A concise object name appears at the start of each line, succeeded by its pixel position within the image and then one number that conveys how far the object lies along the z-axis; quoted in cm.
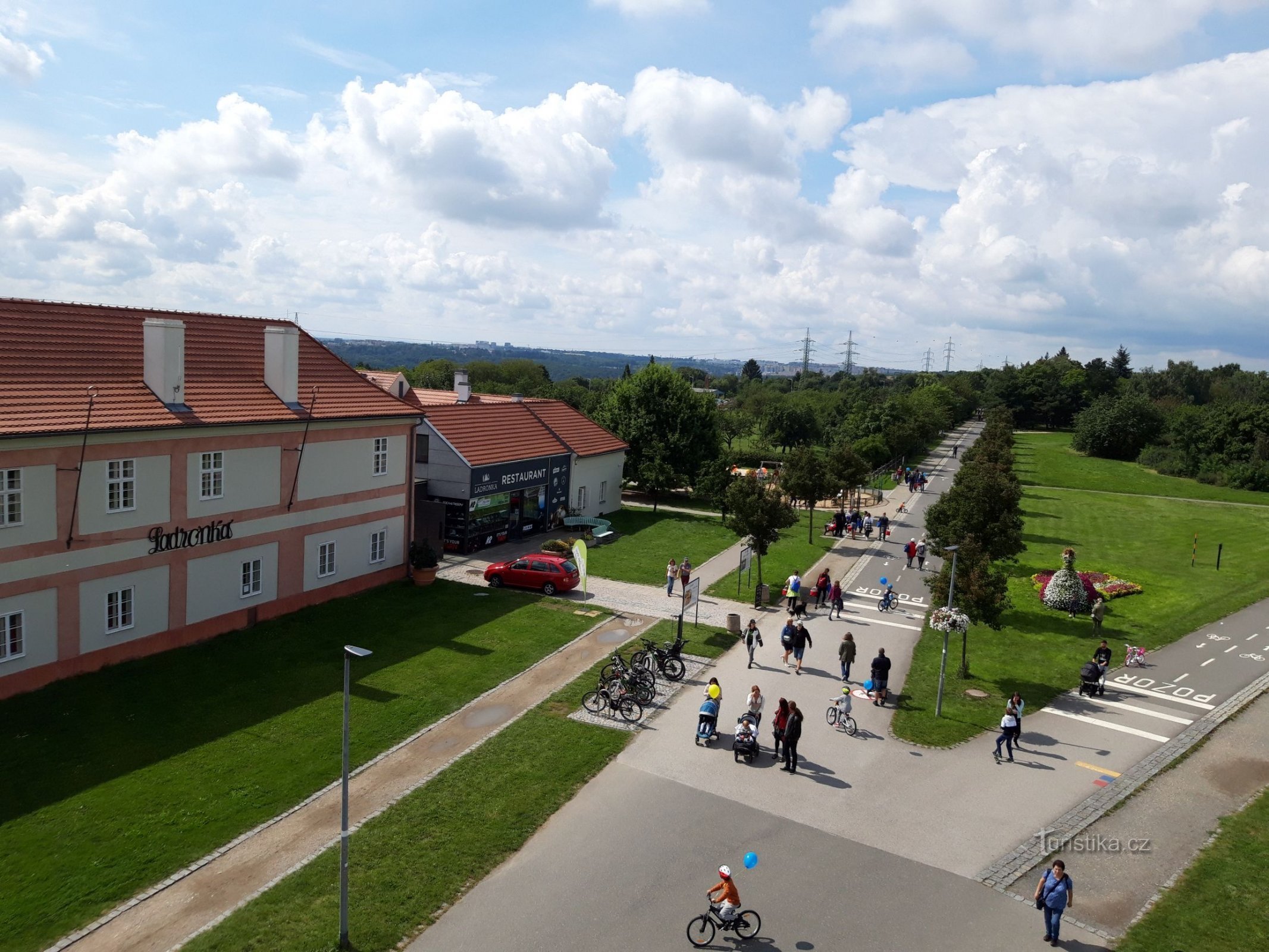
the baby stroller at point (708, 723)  1841
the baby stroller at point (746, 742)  1756
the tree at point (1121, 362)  18138
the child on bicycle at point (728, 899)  1180
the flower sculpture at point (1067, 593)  3070
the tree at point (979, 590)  2267
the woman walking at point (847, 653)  2256
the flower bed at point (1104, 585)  3316
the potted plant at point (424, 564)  3005
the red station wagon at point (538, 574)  2995
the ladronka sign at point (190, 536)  2180
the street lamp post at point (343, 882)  1135
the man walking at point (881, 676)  2134
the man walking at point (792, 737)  1712
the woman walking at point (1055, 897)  1204
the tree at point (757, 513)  3073
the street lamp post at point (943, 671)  1986
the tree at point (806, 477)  3950
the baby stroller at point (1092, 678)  2209
